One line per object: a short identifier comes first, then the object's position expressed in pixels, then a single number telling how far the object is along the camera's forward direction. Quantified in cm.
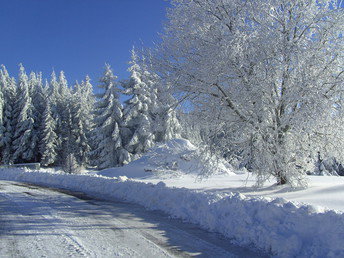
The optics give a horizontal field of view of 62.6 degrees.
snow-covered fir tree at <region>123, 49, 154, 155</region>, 3008
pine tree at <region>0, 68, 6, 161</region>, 3848
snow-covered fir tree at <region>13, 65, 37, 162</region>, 3903
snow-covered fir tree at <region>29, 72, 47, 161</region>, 4134
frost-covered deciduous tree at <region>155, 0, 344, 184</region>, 903
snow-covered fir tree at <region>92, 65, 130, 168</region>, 3020
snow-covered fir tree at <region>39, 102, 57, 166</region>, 3866
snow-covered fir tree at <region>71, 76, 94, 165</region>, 4225
